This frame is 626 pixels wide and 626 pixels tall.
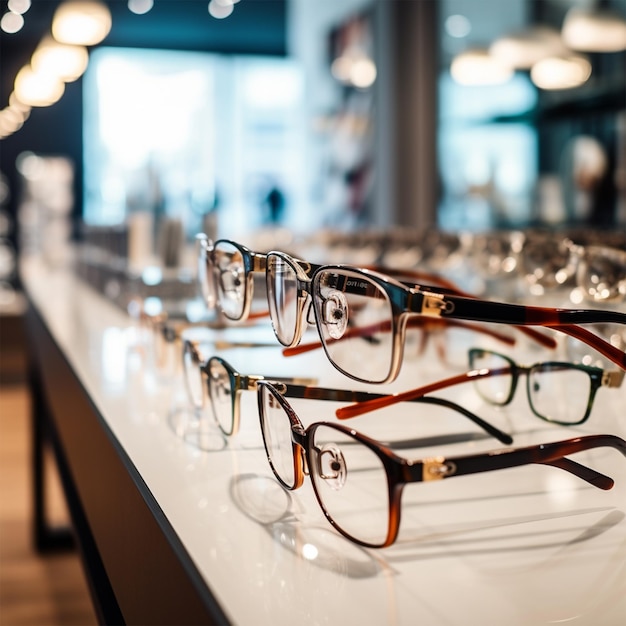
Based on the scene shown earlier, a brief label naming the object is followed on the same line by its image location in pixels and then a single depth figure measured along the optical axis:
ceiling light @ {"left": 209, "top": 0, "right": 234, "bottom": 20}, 8.47
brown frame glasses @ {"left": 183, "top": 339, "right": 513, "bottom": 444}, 0.53
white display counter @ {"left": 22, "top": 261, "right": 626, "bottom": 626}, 0.34
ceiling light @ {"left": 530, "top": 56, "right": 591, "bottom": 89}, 3.30
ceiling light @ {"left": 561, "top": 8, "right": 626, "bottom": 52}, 3.00
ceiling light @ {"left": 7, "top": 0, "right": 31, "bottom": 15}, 5.23
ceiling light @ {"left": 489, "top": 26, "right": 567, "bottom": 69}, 3.43
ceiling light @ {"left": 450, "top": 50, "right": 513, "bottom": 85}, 3.91
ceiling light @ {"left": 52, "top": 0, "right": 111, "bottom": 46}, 2.79
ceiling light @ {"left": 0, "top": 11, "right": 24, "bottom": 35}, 6.38
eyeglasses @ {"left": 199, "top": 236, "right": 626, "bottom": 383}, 0.41
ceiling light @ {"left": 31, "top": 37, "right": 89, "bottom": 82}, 3.47
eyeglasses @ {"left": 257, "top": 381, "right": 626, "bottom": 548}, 0.36
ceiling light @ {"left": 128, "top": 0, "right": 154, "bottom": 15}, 6.90
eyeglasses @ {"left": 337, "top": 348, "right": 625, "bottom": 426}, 0.53
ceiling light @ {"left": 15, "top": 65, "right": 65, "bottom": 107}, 4.05
